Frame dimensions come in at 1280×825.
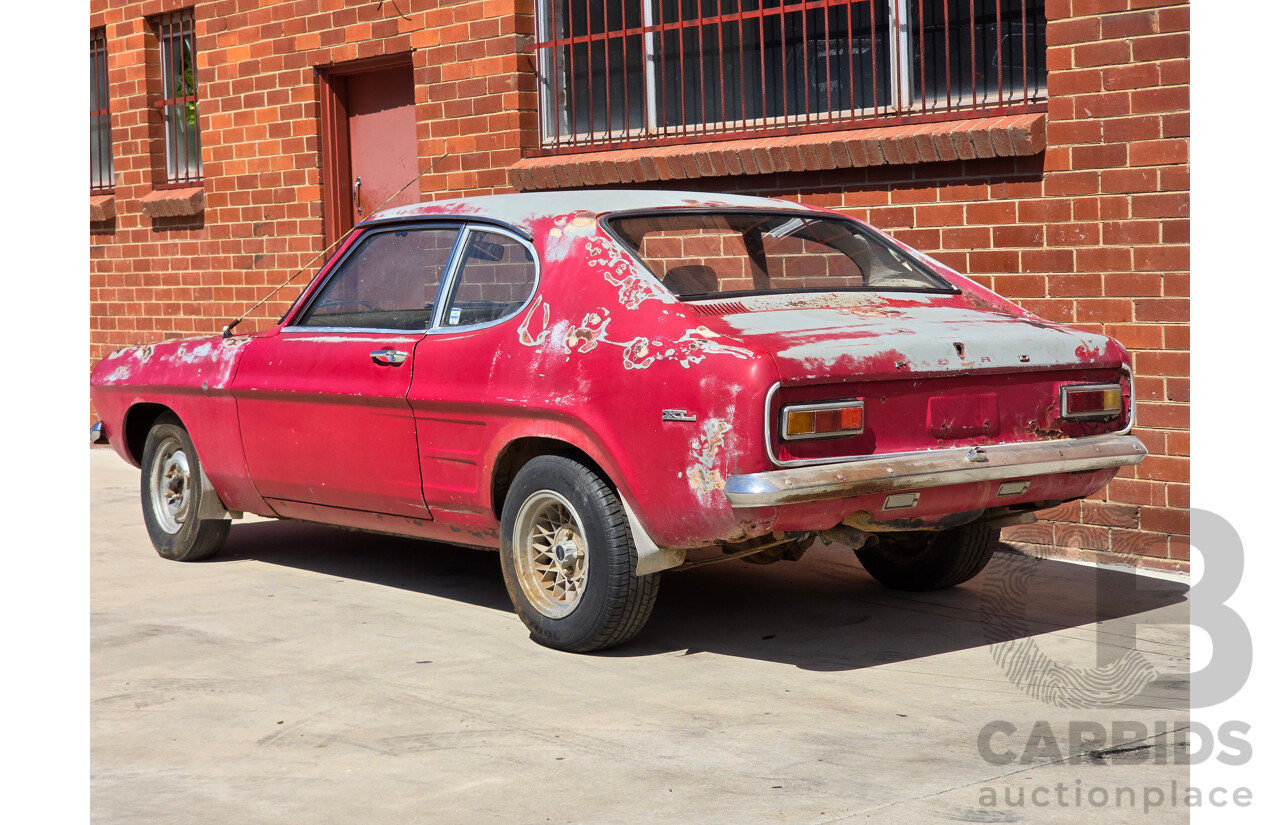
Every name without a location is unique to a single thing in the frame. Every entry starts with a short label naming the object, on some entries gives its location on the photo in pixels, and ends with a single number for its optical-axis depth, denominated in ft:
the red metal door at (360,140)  36.96
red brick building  22.88
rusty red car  15.81
